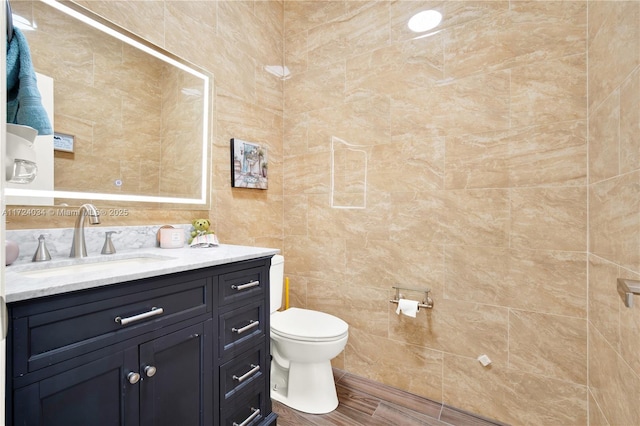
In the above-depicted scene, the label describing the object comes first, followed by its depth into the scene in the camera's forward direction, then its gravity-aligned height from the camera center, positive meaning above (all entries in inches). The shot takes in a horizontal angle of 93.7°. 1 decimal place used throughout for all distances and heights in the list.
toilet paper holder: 72.6 -21.4
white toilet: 65.4 -32.3
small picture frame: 79.1 +12.8
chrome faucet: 49.3 -3.8
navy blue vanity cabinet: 29.9 -17.4
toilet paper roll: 70.4 -22.5
